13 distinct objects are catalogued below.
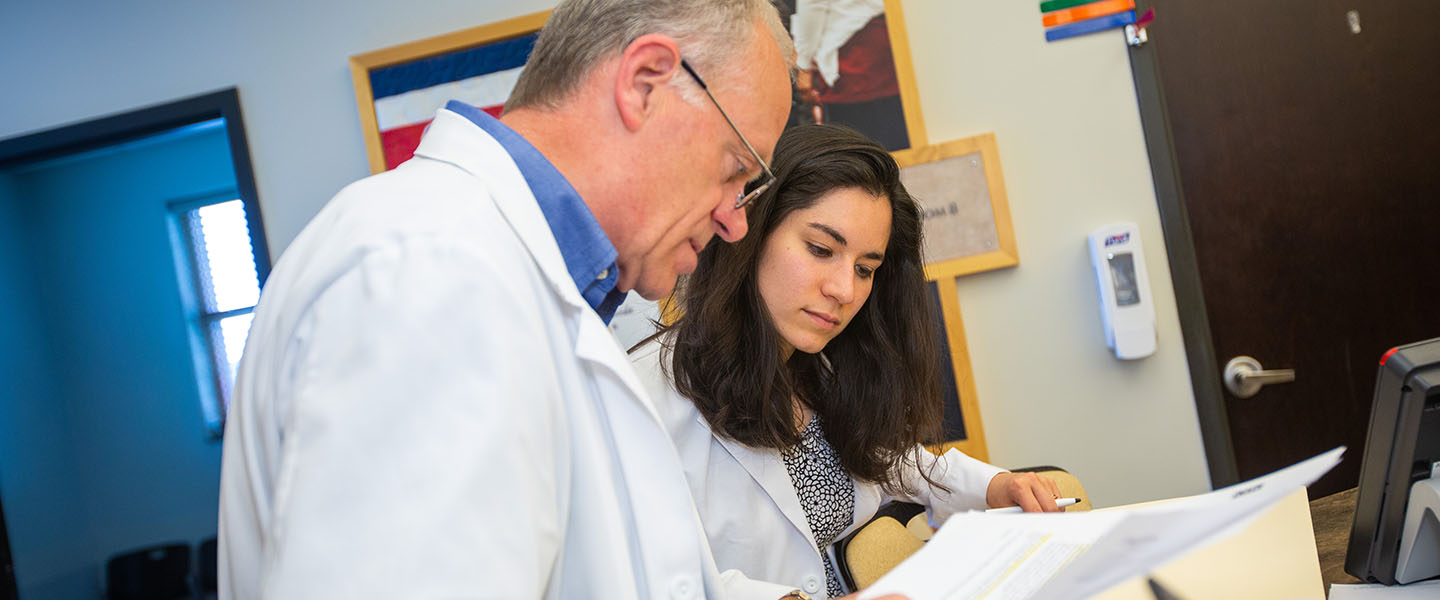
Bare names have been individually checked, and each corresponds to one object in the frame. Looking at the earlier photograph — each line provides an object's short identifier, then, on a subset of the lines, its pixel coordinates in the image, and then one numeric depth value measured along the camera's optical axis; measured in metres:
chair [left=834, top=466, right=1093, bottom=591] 1.62
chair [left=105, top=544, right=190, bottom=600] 4.99
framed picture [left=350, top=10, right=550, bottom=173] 2.44
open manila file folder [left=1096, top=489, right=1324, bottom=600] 1.17
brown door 2.33
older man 0.59
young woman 1.55
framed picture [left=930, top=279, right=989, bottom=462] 2.33
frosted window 5.64
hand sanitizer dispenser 2.26
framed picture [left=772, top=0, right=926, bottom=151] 2.32
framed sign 2.31
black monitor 1.07
